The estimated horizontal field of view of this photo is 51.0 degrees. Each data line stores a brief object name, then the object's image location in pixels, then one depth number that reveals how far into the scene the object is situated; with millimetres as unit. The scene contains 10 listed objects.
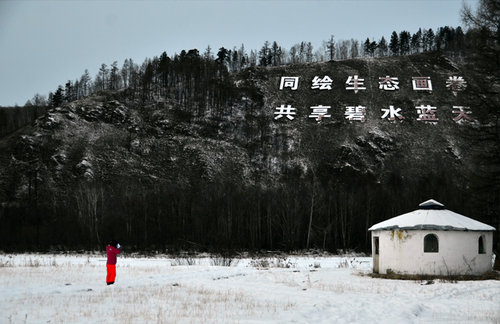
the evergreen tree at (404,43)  134750
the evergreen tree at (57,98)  117188
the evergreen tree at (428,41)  135625
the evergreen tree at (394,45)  134875
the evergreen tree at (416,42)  135162
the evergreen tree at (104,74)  136500
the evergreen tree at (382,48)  138000
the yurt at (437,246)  26828
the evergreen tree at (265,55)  130750
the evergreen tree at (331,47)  130062
